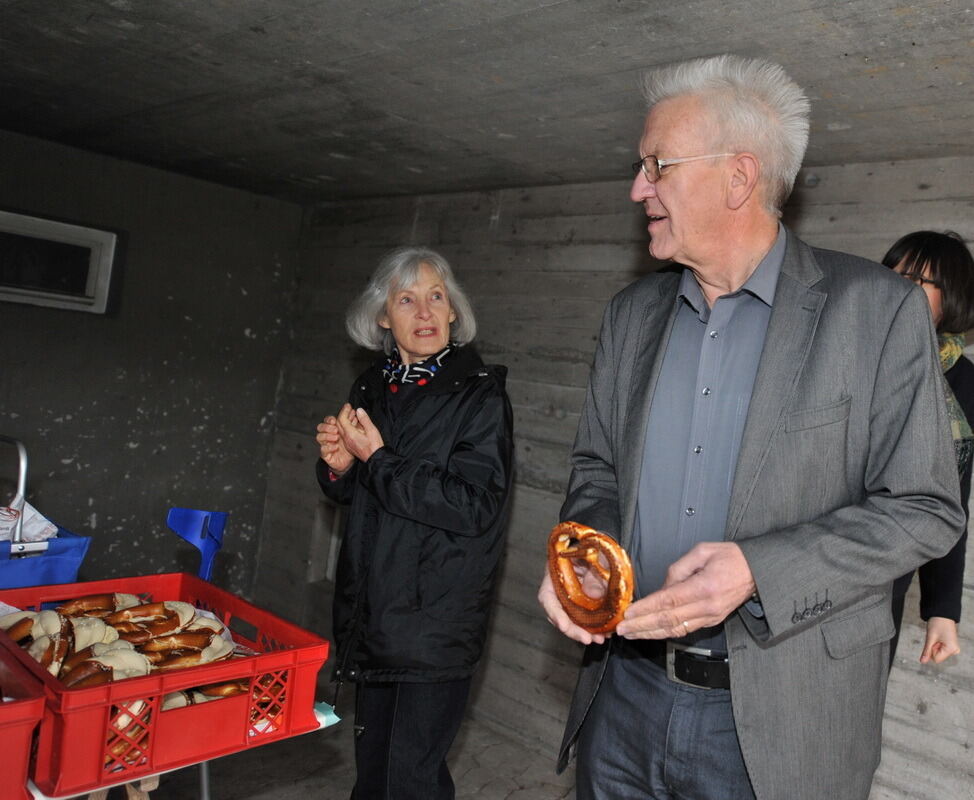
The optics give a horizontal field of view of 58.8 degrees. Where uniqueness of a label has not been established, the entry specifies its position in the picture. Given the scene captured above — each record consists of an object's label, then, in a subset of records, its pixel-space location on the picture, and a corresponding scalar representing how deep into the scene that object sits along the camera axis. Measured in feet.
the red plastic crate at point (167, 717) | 4.49
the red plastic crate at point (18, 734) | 4.29
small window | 13.34
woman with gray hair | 7.30
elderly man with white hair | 4.13
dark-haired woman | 7.43
